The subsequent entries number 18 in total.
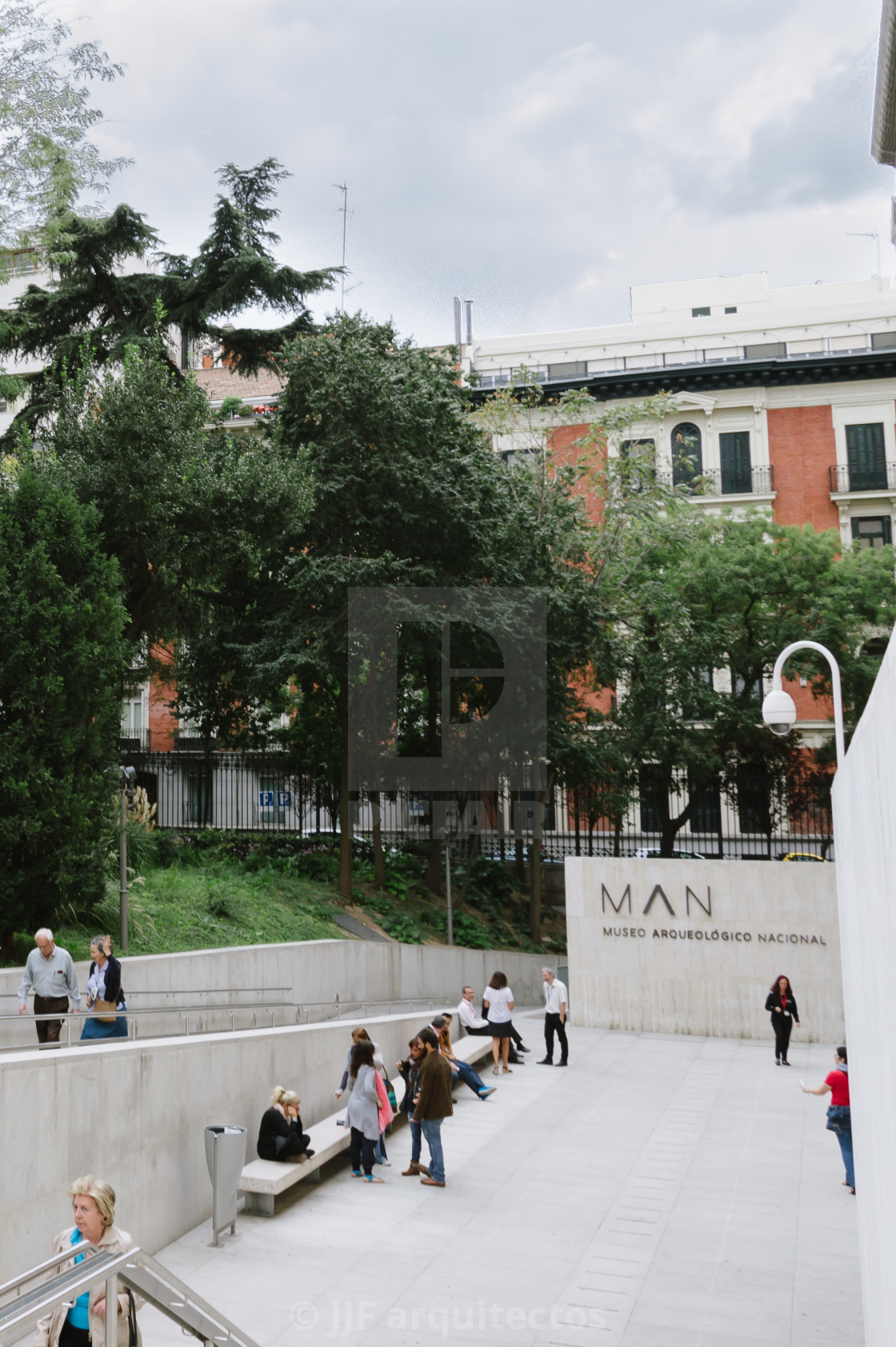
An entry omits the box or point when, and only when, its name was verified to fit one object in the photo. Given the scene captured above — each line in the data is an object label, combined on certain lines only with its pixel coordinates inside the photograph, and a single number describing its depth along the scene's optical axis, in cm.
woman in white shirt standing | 1705
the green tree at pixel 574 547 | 2852
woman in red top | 1104
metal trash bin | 983
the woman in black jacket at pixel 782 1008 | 1709
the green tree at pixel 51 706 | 1454
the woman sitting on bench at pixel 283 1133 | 1106
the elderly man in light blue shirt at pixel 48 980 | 1102
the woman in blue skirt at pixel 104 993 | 1088
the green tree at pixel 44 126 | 1953
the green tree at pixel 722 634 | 3262
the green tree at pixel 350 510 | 2433
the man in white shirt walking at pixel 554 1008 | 1761
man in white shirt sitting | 1739
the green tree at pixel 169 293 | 2742
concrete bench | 1044
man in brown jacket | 1149
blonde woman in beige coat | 490
